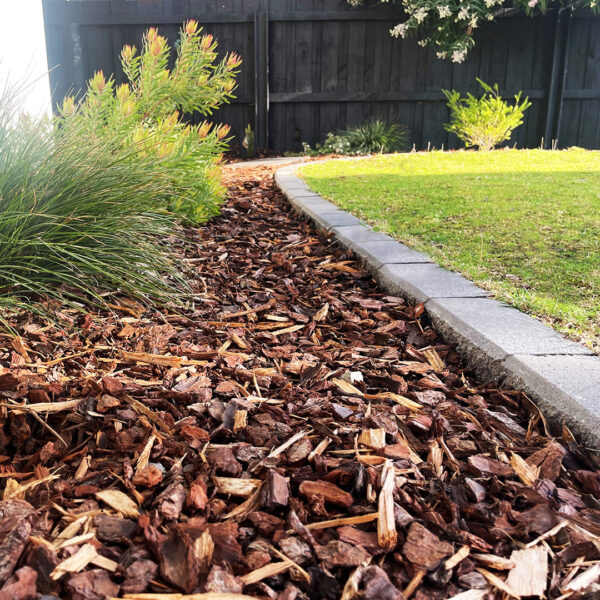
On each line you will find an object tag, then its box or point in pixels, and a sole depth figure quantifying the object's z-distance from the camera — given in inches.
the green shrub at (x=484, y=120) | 290.0
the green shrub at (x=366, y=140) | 316.2
